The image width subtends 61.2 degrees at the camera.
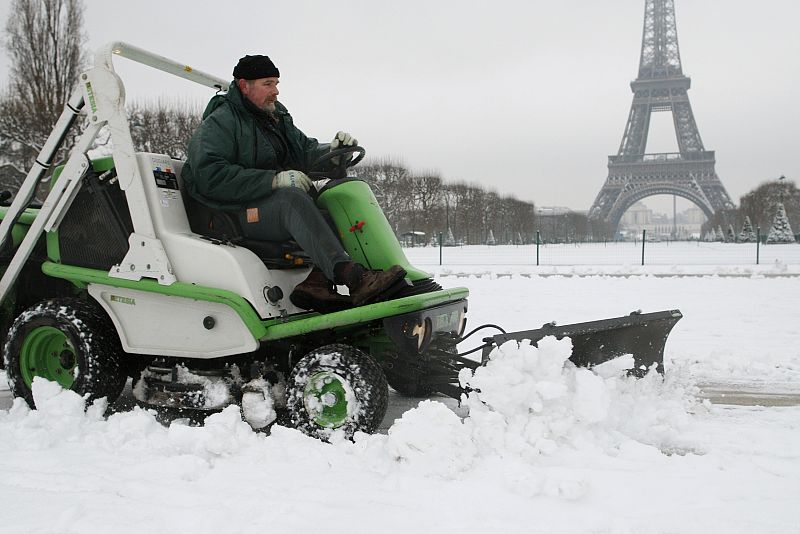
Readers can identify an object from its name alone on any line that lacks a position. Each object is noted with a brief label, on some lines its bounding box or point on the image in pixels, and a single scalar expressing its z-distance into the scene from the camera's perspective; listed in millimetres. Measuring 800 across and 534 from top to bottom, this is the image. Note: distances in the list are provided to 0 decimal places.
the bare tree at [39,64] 19891
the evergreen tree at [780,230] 40688
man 3570
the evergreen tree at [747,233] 44450
